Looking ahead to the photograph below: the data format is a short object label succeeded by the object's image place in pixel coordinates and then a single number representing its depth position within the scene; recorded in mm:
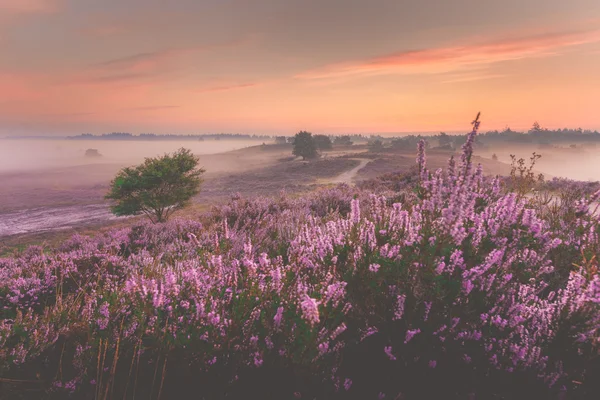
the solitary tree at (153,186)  26297
